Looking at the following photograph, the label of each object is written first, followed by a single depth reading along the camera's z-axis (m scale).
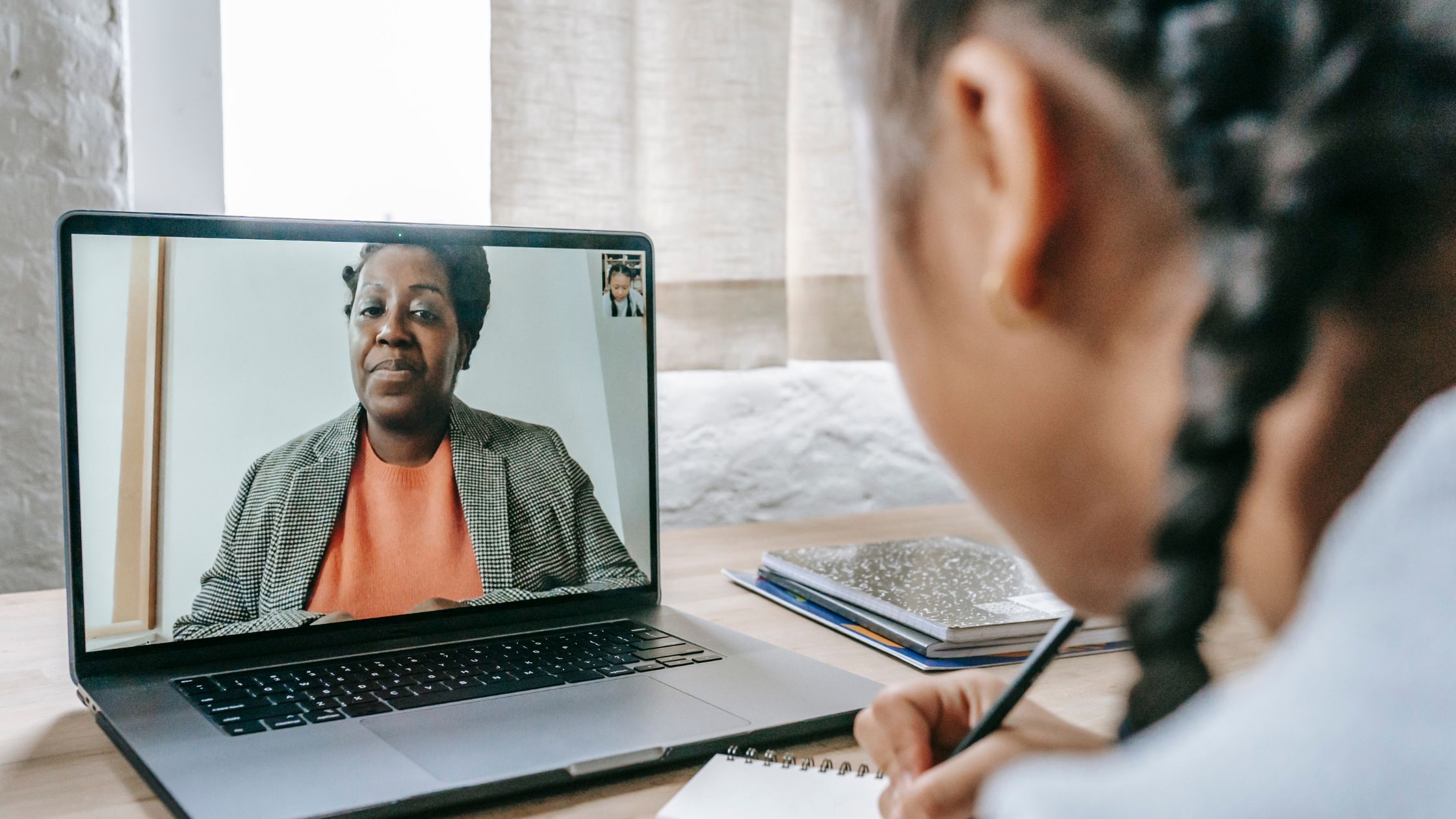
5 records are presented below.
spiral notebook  0.48
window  1.18
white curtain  1.21
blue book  0.70
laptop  0.57
